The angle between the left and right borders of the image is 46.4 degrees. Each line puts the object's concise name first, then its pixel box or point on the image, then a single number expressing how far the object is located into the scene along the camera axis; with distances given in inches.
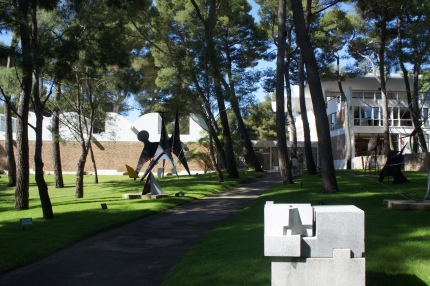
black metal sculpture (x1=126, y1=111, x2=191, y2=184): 964.0
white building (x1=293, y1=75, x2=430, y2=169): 1761.8
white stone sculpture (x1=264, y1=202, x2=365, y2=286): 190.1
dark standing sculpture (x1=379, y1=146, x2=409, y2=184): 679.7
